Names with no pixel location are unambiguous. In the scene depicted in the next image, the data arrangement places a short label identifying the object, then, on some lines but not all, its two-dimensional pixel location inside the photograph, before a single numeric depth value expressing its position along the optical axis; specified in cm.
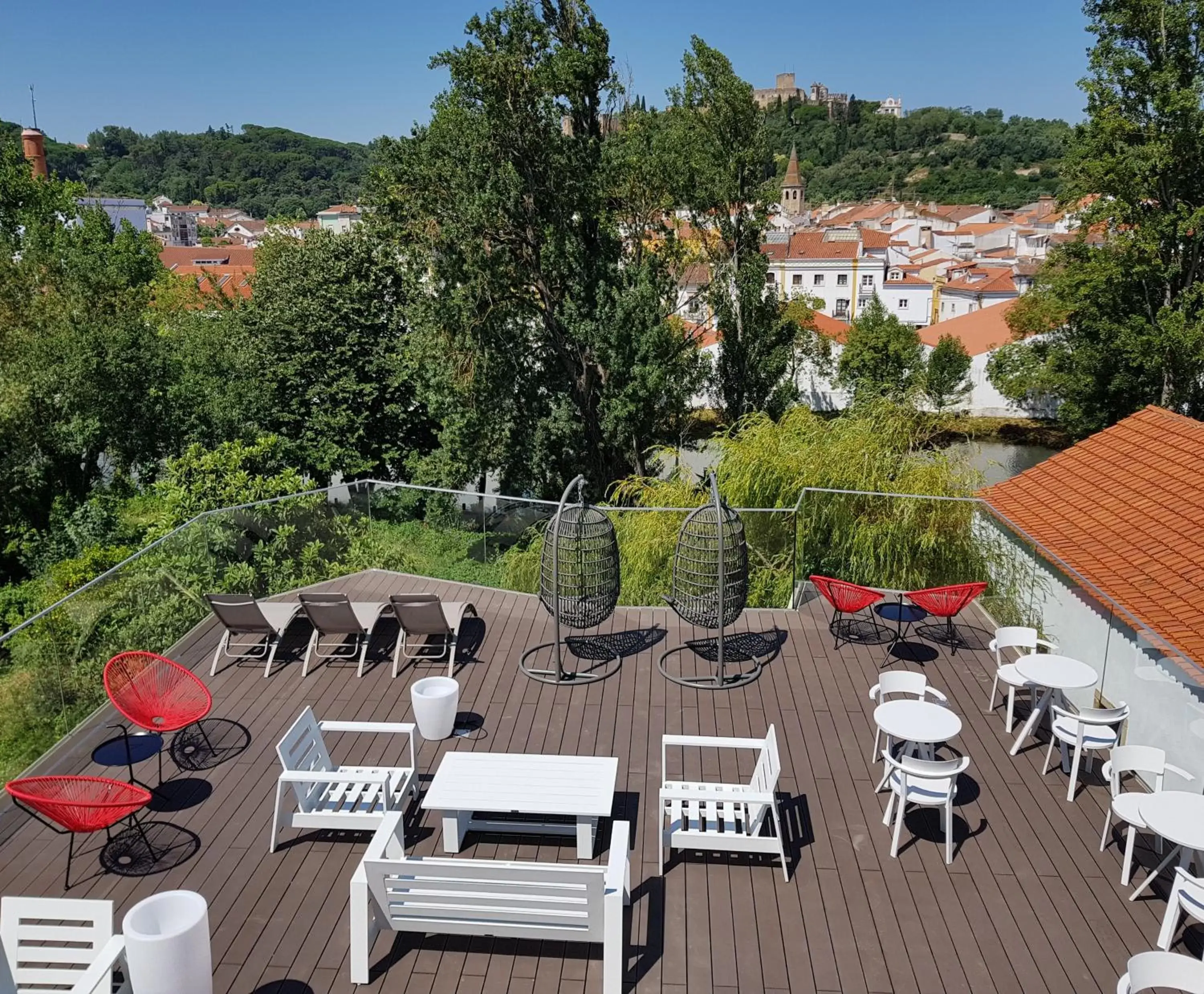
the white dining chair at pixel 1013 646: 689
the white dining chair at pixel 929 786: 541
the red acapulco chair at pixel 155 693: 628
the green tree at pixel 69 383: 1827
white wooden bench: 427
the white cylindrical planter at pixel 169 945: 391
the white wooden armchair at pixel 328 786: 550
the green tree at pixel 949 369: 4128
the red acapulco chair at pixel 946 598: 799
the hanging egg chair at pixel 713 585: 748
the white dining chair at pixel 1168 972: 381
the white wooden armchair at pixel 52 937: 413
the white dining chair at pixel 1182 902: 449
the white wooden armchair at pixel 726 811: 525
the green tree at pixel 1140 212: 2267
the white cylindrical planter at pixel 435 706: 670
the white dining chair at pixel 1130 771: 516
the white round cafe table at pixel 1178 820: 472
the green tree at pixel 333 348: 1962
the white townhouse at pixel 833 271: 6581
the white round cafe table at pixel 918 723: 579
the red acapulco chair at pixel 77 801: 489
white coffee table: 529
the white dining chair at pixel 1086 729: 602
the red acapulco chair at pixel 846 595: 804
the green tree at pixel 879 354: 4222
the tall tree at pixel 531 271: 1844
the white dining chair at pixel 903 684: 664
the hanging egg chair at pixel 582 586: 766
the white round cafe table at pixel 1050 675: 646
